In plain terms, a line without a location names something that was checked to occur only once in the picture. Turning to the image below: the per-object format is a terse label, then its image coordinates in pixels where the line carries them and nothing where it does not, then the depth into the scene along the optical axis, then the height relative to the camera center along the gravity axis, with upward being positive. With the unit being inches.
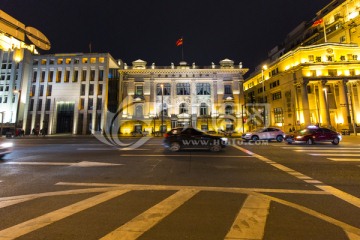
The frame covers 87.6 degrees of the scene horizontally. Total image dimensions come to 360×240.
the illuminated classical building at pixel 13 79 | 1913.1 +606.7
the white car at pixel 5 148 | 389.8 -25.9
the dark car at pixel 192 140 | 502.9 -16.7
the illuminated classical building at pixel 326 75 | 1594.5 +517.2
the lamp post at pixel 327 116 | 1467.0 +130.7
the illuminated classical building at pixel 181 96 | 1754.4 +369.2
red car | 660.1 -10.8
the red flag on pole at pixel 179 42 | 1498.4 +739.3
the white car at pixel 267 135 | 814.5 -6.2
